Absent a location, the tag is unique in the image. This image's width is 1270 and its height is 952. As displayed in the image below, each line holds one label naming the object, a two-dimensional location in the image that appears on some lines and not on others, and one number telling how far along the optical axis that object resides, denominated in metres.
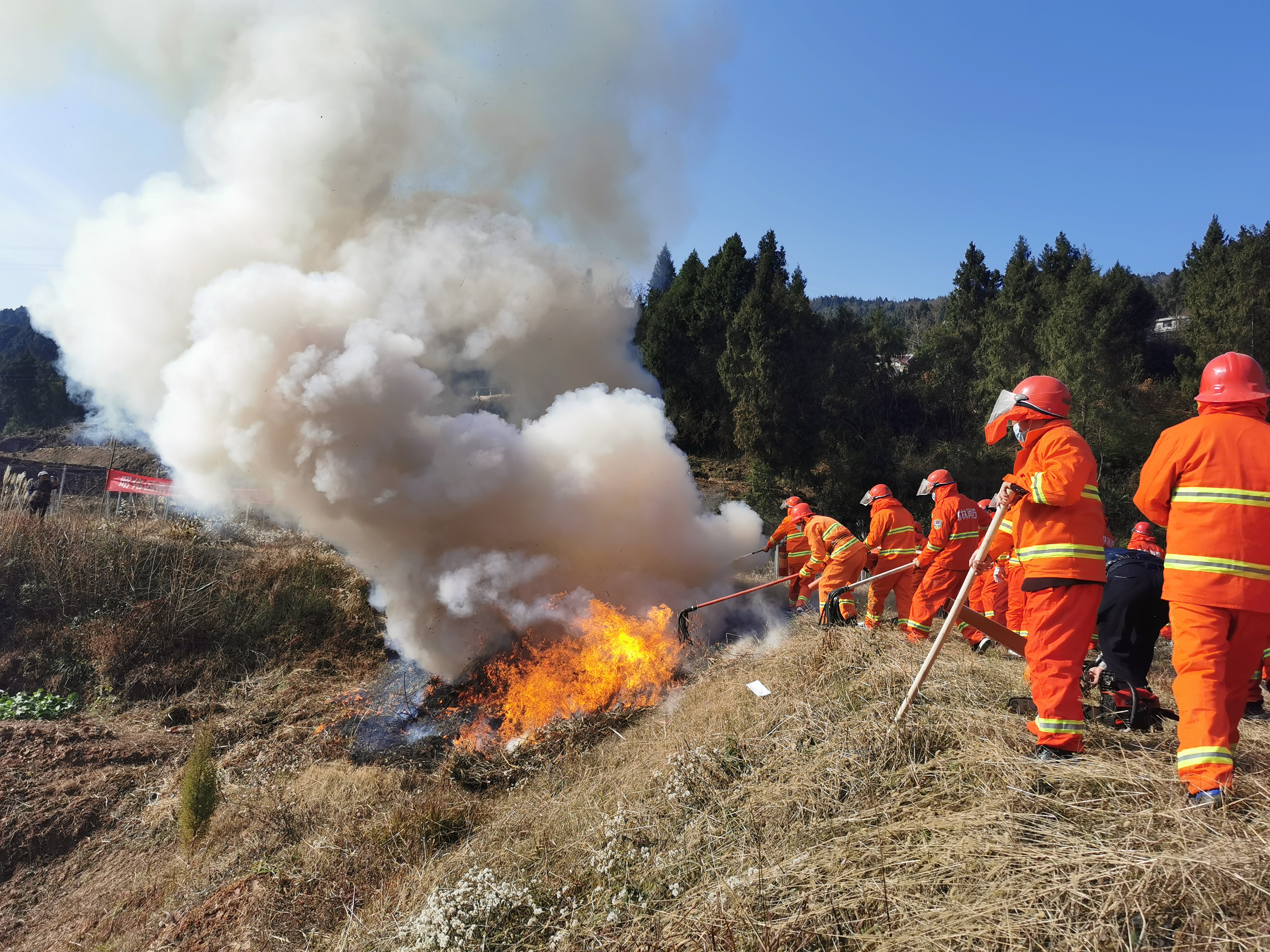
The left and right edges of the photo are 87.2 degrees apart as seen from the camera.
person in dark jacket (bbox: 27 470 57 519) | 12.86
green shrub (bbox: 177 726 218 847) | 5.82
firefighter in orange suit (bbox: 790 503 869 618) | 7.75
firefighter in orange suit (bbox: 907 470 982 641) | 7.40
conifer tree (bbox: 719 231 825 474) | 22.55
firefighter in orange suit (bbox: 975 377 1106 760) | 3.55
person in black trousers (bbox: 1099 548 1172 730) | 4.76
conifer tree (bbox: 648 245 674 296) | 44.03
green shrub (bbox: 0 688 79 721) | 8.77
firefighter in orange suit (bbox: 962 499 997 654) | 8.09
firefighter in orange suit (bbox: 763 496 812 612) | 9.73
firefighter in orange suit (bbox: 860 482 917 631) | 8.12
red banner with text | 13.89
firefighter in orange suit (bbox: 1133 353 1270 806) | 3.04
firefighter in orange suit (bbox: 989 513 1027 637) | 7.12
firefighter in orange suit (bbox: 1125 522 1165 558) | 8.09
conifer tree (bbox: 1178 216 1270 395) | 21.09
